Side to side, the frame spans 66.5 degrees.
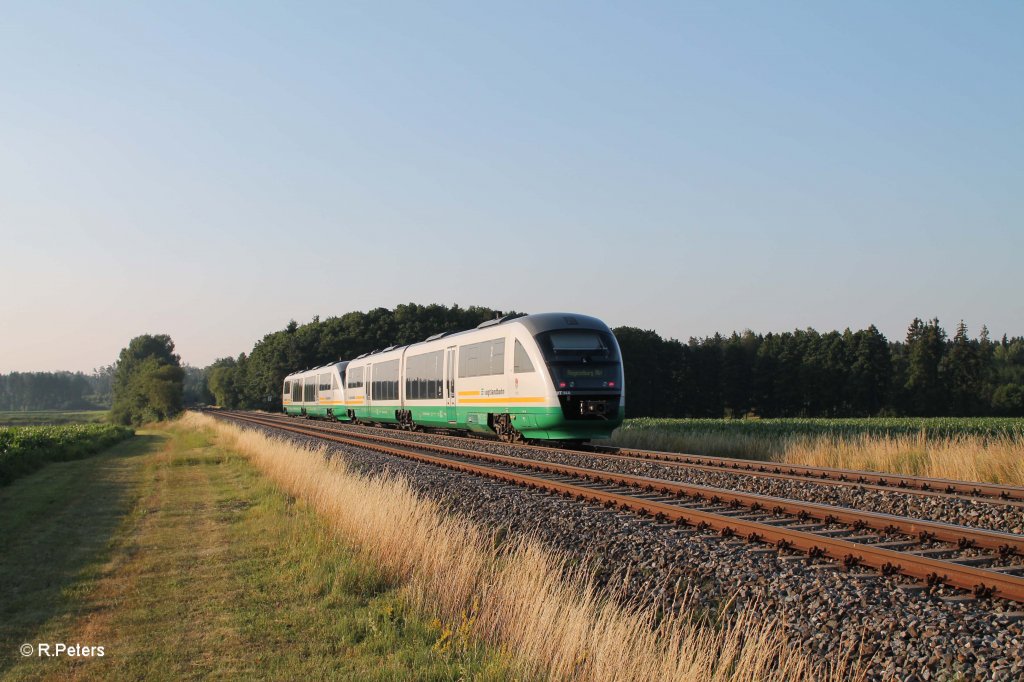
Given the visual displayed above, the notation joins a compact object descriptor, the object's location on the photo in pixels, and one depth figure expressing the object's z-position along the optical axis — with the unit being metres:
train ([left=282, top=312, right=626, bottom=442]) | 19.62
